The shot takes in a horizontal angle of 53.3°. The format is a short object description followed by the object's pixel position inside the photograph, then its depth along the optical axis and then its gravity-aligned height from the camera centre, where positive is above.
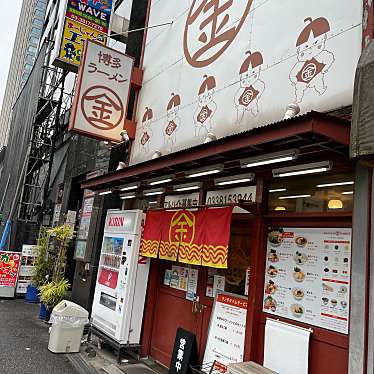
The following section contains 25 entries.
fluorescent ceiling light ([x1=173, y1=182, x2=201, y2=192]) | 6.93 +1.17
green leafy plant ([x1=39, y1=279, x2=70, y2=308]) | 10.03 -1.55
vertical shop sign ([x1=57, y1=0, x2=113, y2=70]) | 12.12 +6.92
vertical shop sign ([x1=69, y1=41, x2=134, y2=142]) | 8.50 +3.39
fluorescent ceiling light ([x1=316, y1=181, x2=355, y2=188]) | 4.51 +1.00
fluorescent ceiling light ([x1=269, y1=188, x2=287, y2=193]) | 5.37 +1.00
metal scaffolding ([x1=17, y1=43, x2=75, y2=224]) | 18.33 +4.91
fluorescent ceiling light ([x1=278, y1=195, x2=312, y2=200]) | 5.10 +0.88
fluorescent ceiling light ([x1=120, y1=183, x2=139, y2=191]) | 7.82 +1.18
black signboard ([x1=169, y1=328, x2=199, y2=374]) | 5.67 -1.60
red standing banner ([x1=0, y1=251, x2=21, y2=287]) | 12.89 -1.31
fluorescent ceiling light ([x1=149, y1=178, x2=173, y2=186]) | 6.72 +1.19
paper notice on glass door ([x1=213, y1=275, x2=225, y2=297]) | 6.23 -0.51
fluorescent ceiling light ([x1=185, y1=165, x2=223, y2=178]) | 5.41 +1.19
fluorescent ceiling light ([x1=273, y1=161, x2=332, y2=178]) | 4.33 +1.12
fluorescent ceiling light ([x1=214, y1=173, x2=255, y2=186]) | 5.55 +1.14
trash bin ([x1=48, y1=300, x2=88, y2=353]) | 7.81 -1.93
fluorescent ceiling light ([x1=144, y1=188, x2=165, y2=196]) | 7.83 +1.12
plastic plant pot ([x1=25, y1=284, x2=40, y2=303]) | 13.09 -2.18
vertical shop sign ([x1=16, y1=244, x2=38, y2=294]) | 13.53 -1.29
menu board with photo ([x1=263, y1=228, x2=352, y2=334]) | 4.38 -0.17
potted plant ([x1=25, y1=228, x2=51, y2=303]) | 12.23 -1.07
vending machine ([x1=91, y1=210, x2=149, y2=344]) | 7.60 -0.92
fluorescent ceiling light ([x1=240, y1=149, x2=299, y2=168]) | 4.23 +1.18
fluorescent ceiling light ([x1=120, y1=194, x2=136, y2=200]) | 8.74 +1.08
